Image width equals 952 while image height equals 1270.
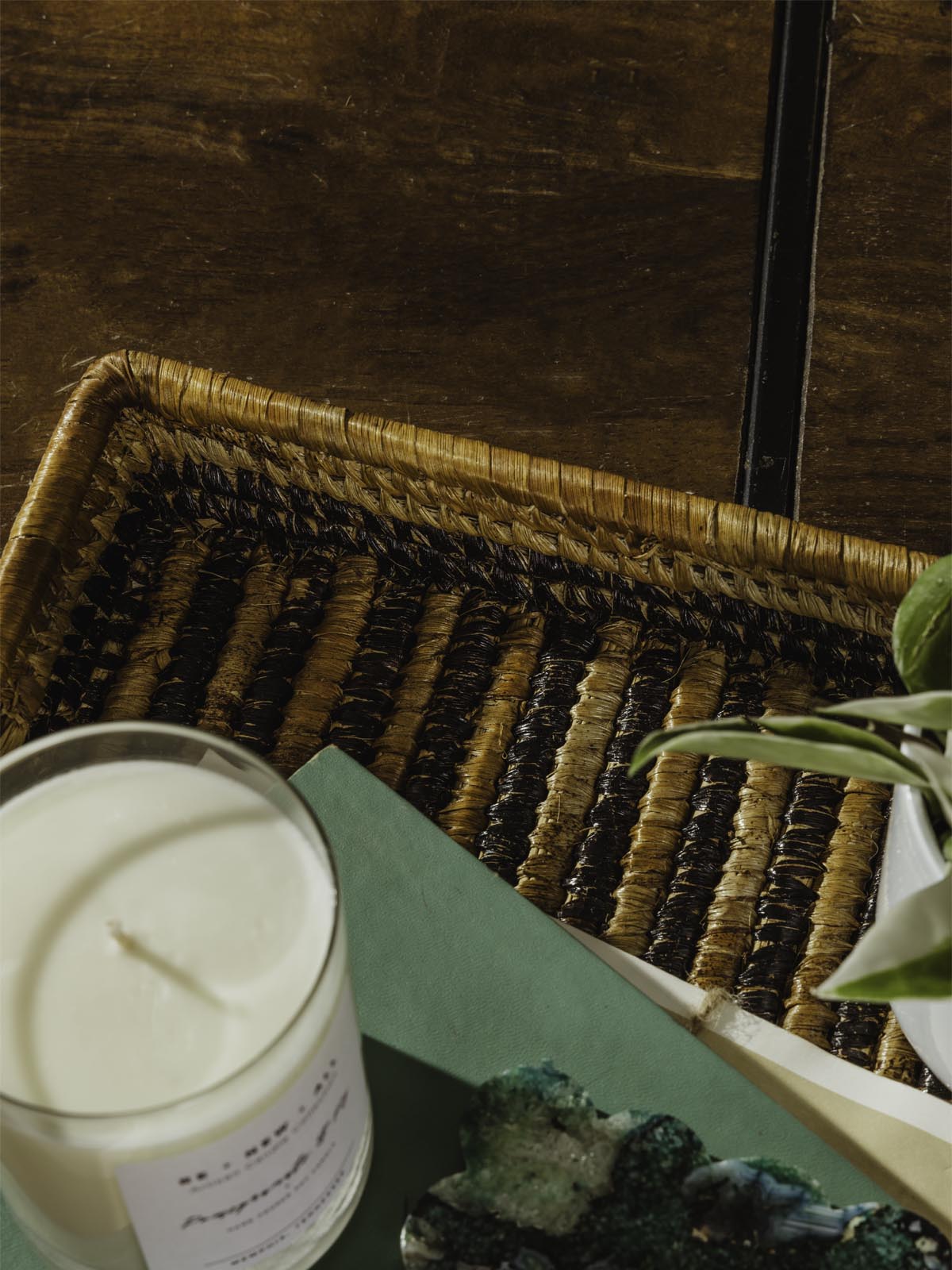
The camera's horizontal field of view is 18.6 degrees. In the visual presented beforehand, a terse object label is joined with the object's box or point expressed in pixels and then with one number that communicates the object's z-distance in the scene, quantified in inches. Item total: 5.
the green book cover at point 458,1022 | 28.5
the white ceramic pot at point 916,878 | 27.0
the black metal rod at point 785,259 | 36.7
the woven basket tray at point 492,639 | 31.1
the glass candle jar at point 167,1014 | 24.7
